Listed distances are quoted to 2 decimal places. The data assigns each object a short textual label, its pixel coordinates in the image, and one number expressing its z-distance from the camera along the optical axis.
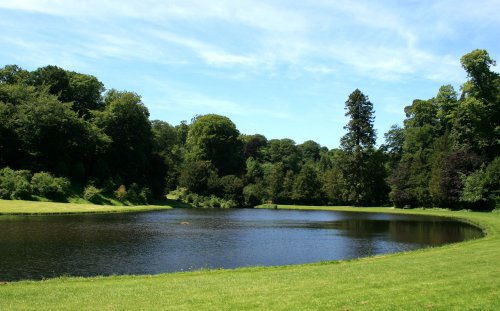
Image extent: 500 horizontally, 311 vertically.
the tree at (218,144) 123.75
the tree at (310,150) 164.26
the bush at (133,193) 83.00
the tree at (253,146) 159.62
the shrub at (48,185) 66.25
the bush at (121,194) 79.81
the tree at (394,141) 109.00
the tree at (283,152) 144.88
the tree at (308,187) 103.56
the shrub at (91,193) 73.50
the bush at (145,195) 87.12
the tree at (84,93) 95.69
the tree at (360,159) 91.62
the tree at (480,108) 69.00
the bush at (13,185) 61.13
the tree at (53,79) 90.48
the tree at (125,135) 91.81
